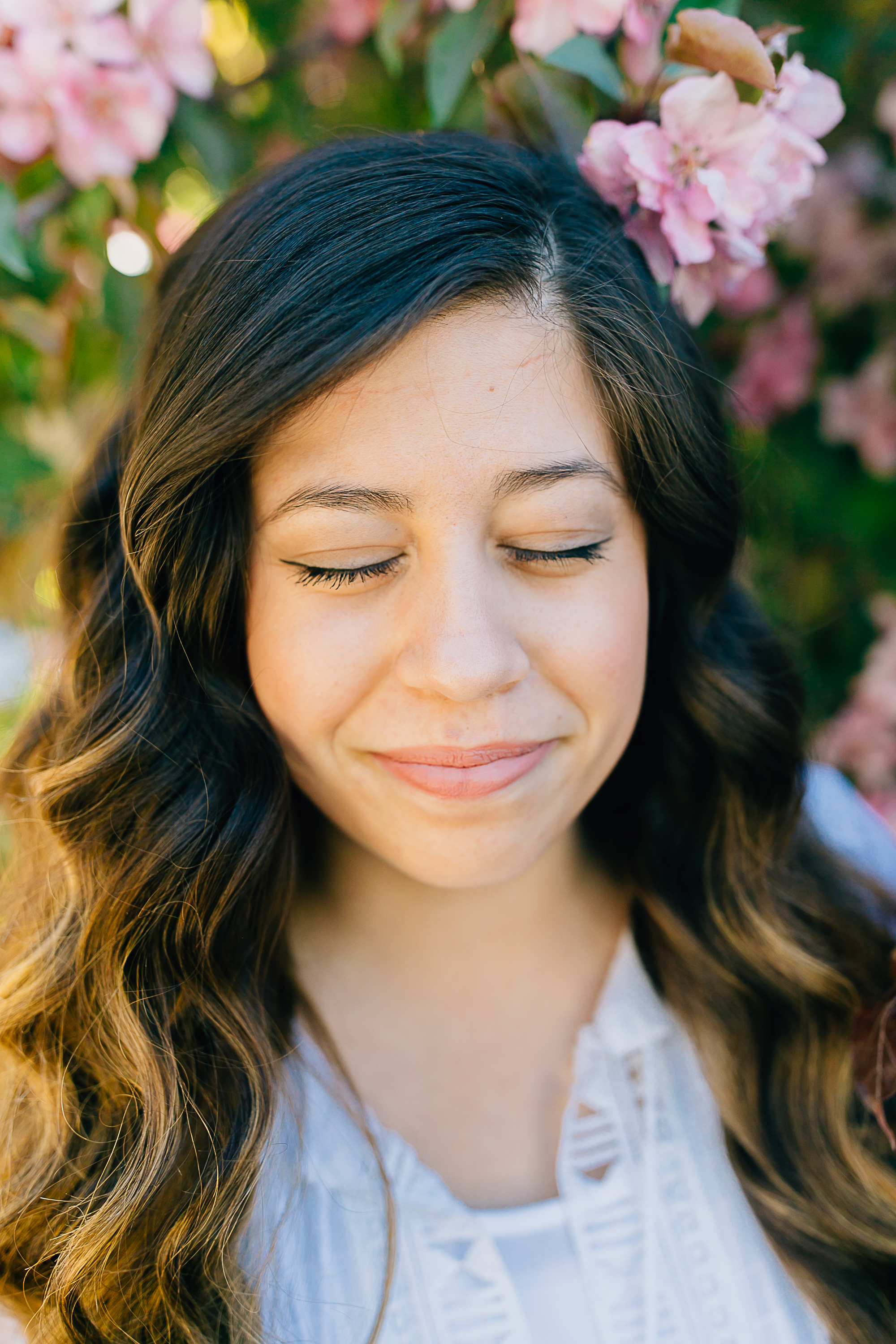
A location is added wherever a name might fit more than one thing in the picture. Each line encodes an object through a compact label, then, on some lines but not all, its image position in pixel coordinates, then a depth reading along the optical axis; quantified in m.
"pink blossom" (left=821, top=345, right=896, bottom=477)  0.74
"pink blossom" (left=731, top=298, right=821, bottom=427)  0.77
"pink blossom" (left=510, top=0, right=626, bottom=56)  0.54
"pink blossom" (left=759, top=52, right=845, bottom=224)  0.53
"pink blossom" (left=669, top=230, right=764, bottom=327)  0.55
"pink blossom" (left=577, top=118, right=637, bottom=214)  0.53
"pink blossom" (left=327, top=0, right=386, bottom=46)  0.65
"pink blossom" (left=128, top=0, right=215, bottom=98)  0.56
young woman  0.50
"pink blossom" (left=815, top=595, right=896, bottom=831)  0.80
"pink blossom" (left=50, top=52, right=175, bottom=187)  0.56
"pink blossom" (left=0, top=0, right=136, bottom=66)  0.55
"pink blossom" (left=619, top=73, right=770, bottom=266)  0.52
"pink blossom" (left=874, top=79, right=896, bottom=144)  0.68
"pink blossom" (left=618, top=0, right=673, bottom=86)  0.54
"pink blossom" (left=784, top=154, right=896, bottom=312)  0.75
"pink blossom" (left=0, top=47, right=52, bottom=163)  0.56
